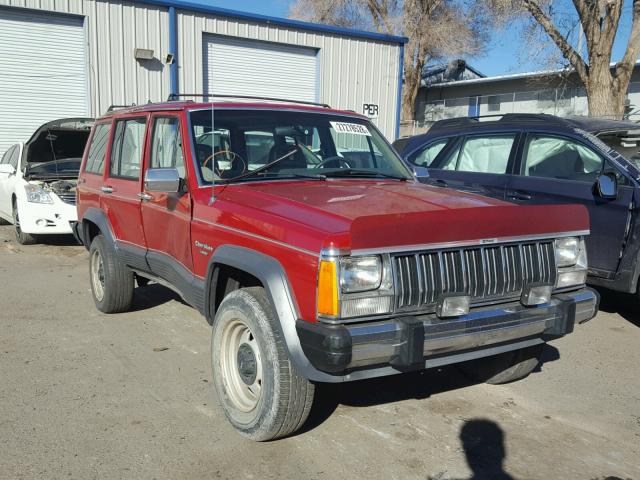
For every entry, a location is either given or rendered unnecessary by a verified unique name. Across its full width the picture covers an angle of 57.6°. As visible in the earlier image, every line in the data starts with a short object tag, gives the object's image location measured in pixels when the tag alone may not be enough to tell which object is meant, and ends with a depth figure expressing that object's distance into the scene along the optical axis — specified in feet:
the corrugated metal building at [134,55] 42.55
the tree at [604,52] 47.37
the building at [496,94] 74.84
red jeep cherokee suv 9.11
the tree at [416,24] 86.07
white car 29.22
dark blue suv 17.21
